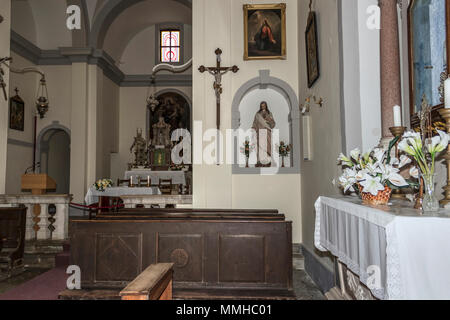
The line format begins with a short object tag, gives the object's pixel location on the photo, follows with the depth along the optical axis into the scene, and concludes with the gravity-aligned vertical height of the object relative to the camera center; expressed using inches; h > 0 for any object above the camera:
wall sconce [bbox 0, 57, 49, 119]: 433.1 +103.6
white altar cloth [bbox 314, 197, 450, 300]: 69.2 -15.6
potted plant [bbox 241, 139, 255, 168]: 278.2 +26.0
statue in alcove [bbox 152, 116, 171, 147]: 510.6 +72.4
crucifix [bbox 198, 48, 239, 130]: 266.1 +85.2
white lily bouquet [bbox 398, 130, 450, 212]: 80.4 +6.7
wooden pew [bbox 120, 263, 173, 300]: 51.4 -17.2
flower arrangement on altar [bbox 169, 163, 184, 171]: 442.9 +16.5
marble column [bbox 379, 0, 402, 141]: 129.5 +44.4
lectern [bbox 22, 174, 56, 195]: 266.7 -0.3
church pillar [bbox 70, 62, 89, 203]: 435.8 +64.6
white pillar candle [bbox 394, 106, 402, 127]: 106.0 +19.6
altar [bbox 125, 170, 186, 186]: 415.8 +7.1
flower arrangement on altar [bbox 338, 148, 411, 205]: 95.5 +0.6
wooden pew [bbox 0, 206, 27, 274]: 224.4 -33.8
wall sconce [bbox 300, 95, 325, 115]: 201.6 +49.8
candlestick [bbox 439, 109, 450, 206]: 83.8 +4.7
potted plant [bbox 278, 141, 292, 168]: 279.3 +25.2
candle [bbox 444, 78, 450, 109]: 83.6 +21.3
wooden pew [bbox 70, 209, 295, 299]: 172.4 -36.1
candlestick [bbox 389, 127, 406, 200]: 104.3 +9.1
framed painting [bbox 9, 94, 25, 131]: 406.3 +84.0
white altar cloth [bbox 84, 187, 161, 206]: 323.0 -9.5
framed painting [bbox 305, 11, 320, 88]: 204.6 +80.6
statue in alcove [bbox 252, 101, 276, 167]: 291.3 +38.4
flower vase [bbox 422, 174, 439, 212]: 80.0 -5.2
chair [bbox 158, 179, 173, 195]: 370.0 -5.9
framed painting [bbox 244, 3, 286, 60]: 272.1 +118.7
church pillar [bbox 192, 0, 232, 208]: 267.7 +67.2
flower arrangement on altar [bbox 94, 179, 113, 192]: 327.0 -3.7
